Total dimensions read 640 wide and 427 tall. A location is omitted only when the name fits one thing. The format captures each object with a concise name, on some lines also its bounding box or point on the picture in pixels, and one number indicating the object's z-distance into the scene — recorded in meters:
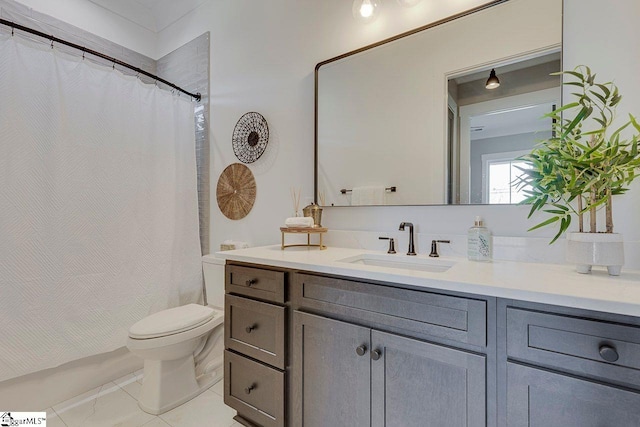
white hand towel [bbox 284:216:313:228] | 1.53
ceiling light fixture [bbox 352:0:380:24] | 1.56
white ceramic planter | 0.90
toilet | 1.57
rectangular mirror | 1.21
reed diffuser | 1.87
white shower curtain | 1.53
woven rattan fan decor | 2.13
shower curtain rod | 1.50
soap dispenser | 1.22
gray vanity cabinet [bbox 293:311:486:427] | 0.86
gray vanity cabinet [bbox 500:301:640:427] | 0.68
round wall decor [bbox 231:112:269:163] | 2.04
